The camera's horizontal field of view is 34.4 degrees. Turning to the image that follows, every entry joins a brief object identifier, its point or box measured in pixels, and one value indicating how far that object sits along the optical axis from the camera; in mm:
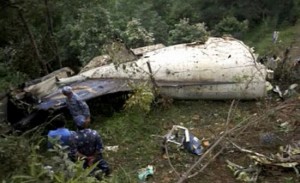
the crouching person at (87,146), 6184
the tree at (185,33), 15346
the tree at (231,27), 25922
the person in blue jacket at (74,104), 7418
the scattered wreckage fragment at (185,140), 7168
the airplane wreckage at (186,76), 9016
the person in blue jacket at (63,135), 6114
